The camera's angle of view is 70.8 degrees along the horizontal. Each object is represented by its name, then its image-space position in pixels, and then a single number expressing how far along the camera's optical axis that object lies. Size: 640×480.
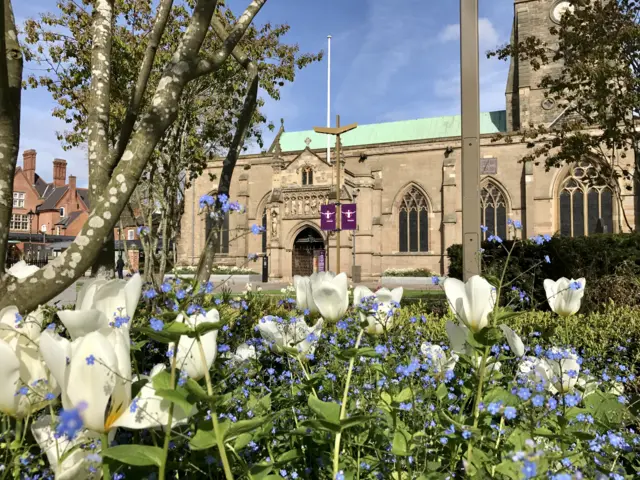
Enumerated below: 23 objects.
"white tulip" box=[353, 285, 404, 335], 1.85
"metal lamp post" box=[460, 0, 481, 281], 4.52
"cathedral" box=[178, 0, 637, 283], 27.88
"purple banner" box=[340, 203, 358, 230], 23.22
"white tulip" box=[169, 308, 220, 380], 1.17
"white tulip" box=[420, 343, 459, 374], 1.79
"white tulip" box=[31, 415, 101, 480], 0.93
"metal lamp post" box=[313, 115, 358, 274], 17.42
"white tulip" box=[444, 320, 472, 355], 1.54
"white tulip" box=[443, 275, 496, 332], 1.39
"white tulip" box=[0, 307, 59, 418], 0.91
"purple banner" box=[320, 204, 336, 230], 23.62
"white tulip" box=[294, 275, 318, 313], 1.86
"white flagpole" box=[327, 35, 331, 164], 31.70
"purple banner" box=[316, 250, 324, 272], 28.51
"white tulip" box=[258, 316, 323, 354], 1.79
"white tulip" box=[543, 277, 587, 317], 1.98
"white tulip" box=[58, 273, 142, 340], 0.92
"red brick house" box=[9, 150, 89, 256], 54.34
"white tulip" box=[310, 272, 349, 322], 1.61
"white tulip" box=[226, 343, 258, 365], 2.02
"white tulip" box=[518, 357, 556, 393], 1.50
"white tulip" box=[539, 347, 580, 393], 1.59
